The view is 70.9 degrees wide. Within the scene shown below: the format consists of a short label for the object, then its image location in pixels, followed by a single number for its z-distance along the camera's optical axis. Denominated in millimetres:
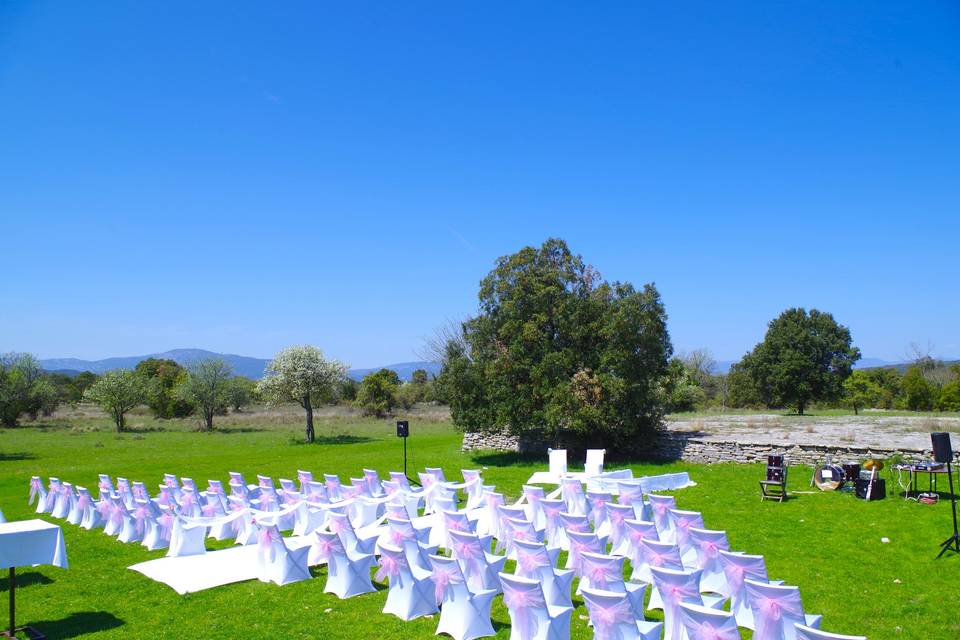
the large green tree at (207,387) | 43625
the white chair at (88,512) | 13336
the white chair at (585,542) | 8386
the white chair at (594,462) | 16812
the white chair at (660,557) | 7879
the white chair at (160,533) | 11625
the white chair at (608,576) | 6926
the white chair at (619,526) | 9625
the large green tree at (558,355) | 21422
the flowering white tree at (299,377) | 36312
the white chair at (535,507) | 11395
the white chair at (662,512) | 10258
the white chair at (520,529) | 8859
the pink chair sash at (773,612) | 5812
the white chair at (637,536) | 8766
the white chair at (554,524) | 10383
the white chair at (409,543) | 8938
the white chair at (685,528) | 8945
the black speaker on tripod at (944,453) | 10227
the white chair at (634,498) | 11570
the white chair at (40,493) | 15146
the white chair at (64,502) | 14383
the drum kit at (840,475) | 15383
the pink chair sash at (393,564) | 8023
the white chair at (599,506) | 11492
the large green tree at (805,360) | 41812
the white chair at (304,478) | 13867
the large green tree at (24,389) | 40094
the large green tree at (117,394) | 42594
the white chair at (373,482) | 14144
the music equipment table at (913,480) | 13642
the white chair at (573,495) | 12820
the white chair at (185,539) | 10734
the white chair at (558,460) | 18406
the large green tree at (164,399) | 48734
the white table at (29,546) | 7699
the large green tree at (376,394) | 55844
